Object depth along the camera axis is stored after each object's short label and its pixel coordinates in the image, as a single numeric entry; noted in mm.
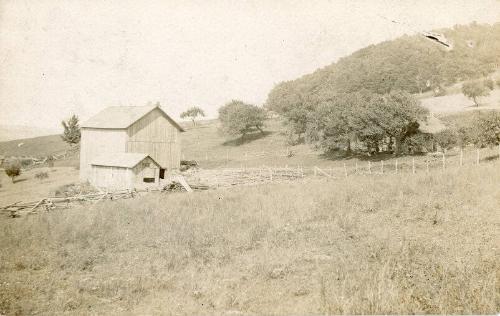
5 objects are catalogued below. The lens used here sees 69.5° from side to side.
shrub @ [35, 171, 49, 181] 43806
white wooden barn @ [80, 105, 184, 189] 31697
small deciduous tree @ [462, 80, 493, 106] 55625
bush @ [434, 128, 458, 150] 40375
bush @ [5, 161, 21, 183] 42062
